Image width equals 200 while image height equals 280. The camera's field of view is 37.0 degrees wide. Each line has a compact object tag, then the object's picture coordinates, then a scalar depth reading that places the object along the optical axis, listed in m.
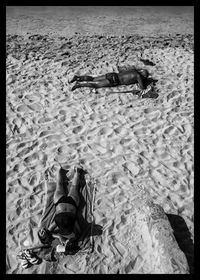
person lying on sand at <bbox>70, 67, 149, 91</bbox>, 7.75
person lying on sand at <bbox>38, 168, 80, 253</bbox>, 4.30
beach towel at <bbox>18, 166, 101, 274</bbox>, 4.27
